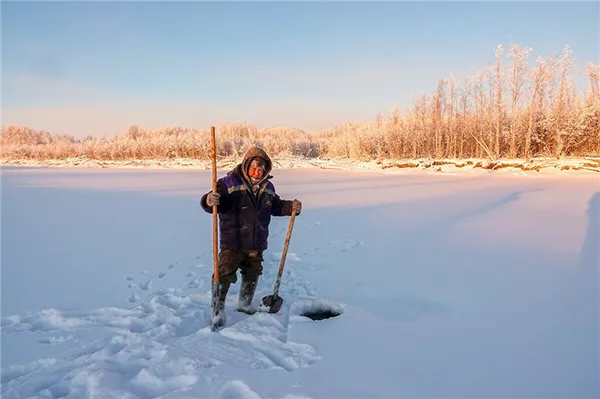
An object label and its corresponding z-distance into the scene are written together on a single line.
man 3.79
